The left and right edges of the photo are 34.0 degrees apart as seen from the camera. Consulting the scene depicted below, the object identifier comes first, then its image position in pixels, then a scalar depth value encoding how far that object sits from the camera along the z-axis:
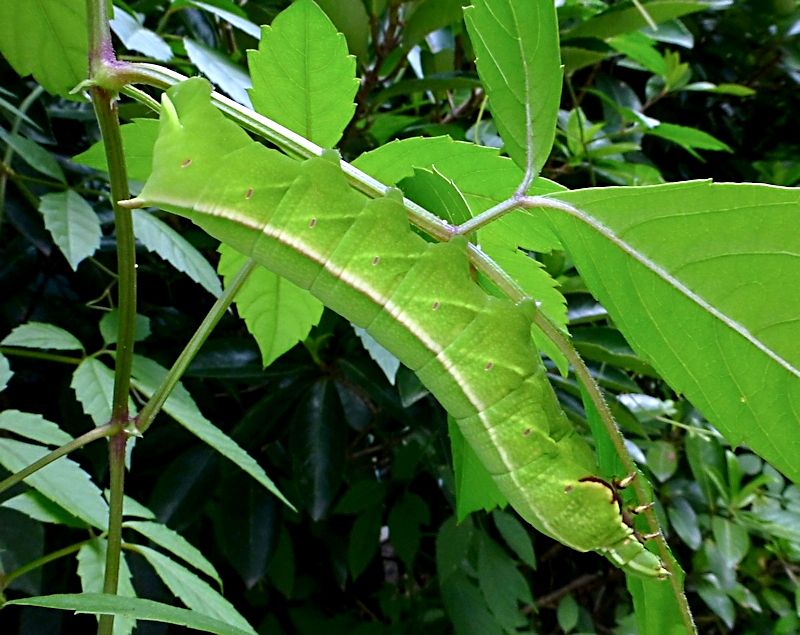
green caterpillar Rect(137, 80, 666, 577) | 0.16
